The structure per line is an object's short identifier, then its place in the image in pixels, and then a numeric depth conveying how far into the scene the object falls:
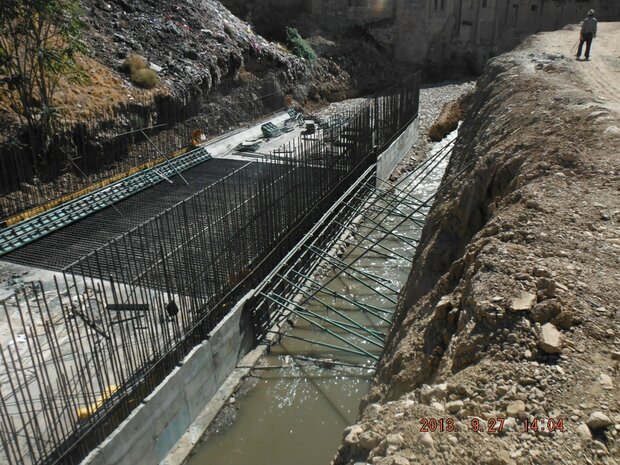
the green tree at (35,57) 13.23
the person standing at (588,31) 18.44
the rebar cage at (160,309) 6.34
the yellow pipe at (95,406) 6.43
